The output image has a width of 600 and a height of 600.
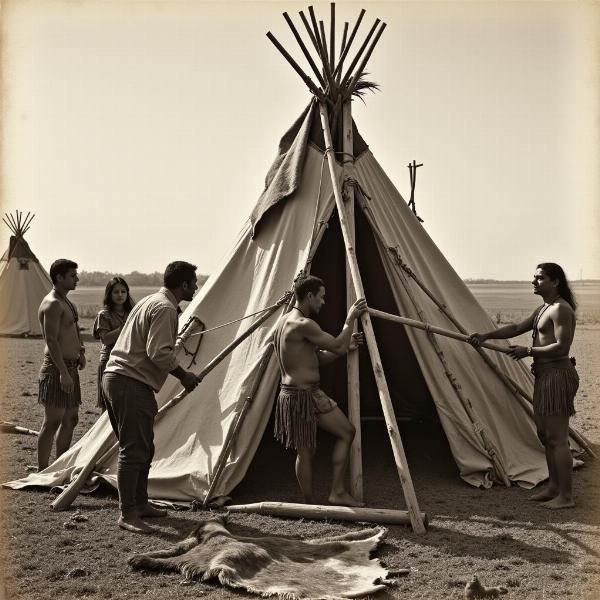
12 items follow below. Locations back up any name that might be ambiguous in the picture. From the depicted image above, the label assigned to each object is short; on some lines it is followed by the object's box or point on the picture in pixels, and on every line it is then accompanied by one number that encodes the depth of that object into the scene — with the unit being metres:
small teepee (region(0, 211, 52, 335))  19.02
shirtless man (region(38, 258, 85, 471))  6.68
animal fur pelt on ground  4.30
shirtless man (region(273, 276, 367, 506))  5.70
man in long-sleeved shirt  5.35
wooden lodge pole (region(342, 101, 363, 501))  5.86
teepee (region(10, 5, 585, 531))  6.17
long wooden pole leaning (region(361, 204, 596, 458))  6.85
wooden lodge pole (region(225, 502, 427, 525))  5.34
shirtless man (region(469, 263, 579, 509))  5.89
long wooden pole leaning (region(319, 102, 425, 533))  5.27
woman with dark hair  7.03
